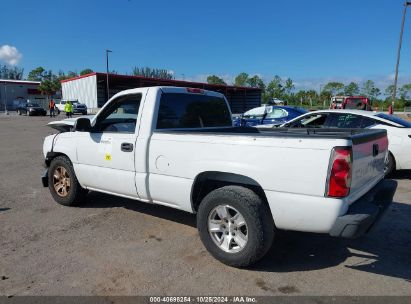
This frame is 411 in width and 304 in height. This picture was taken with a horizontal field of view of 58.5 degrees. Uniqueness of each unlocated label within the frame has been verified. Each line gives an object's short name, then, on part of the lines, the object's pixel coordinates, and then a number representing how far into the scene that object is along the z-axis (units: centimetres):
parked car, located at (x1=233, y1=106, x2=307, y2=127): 1285
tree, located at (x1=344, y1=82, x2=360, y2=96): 9102
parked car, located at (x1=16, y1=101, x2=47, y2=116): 3991
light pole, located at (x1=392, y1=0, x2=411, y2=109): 2873
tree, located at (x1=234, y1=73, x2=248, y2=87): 11674
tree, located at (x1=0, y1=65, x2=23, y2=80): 15312
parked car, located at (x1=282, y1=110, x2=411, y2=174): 742
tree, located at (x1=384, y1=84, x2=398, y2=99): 9000
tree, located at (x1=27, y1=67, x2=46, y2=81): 11931
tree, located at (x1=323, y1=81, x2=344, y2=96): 9294
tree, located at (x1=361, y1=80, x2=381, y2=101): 8869
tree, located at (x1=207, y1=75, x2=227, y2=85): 11950
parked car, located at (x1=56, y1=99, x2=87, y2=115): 4178
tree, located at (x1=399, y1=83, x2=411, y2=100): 8756
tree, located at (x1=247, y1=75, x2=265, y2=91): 11700
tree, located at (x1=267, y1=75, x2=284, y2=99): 9544
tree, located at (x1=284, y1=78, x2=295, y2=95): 9738
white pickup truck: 319
